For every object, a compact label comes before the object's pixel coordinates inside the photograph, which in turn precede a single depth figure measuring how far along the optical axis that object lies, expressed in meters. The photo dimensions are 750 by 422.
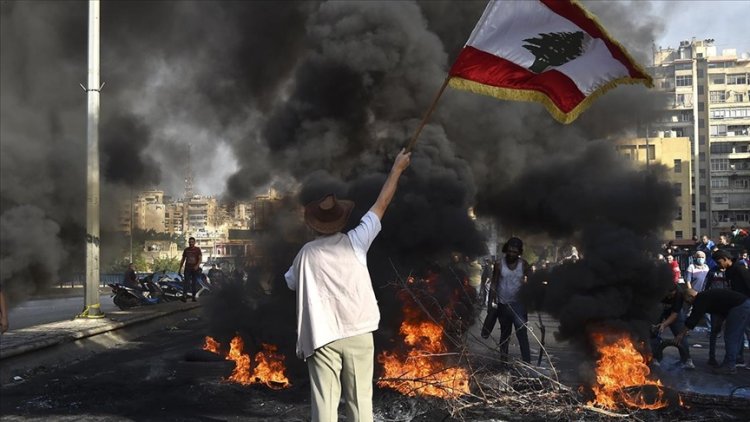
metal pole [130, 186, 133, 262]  11.84
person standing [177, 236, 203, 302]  14.56
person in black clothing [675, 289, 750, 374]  7.64
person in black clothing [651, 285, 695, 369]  7.26
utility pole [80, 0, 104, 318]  9.97
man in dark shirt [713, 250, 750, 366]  7.85
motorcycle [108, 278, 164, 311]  14.40
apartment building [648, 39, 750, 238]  77.62
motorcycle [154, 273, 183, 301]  16.67
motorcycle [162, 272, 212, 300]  16.58
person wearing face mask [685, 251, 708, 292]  11.45
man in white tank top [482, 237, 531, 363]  7.14
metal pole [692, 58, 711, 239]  77.50
